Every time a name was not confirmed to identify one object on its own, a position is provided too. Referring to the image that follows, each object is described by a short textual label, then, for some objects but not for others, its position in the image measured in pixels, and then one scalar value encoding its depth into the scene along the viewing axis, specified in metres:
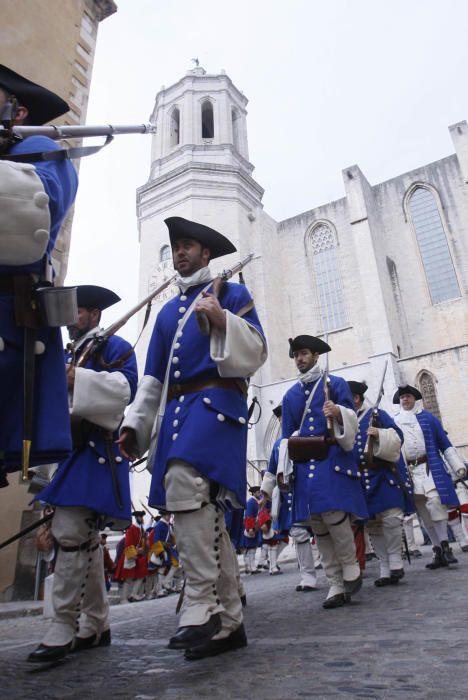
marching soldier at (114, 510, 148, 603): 10.73
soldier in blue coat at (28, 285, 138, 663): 2.78
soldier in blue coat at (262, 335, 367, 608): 4.18
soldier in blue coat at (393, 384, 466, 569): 6.77
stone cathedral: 27.78
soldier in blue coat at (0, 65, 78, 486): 1.85
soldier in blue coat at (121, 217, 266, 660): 2.37
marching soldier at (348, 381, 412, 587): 5.46
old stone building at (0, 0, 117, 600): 6.29
